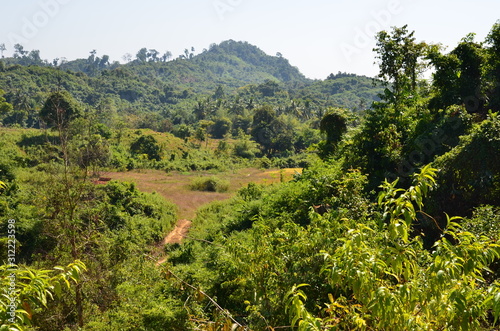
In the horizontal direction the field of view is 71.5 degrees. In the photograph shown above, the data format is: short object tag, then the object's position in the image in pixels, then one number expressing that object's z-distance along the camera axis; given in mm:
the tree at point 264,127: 54531
